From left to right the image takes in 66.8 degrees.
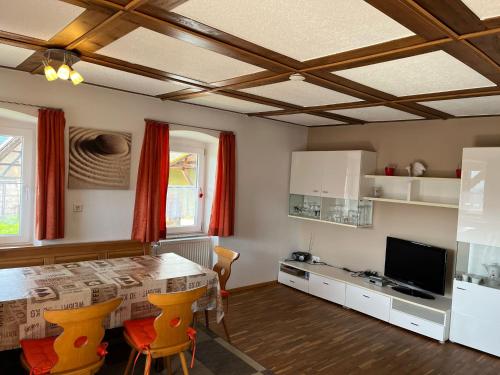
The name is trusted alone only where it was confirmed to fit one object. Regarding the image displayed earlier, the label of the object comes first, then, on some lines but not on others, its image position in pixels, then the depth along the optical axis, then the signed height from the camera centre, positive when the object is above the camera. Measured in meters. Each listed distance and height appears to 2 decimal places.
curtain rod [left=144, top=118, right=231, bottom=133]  4.64 +0.56
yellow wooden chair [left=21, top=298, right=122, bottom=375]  2.19 -1.11
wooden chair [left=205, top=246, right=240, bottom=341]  3.84 -0.99
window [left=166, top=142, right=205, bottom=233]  5.07 -0.27
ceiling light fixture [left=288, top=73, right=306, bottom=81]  2.94 +0.77
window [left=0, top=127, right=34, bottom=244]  3.84 -0.25
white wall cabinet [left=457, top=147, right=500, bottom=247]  3.85 -0.13
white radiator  4.82 -1.04
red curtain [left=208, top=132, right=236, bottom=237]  5.09 -0.33
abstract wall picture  4.01 +0.07
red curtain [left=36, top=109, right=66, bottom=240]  3.73 -0.10
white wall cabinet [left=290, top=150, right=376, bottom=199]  5.11 +0.06
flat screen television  4.37 -1.01
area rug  2.99 -1.72
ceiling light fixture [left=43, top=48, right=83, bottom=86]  2.59 +0.76
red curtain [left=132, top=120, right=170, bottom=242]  4.39 -0.20
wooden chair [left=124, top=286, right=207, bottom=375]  2.56 -1.16
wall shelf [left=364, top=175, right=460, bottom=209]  4.43 -0.11
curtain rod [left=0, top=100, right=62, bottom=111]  3.58 +0.55
